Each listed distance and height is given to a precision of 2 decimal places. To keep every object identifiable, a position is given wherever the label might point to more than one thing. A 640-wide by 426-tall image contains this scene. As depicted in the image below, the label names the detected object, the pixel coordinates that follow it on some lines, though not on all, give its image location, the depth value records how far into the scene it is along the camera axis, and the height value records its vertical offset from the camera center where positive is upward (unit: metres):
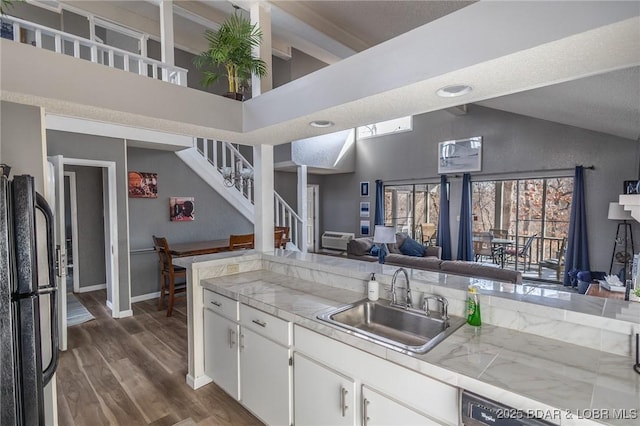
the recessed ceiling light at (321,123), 2.23 +0.58
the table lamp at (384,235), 5.22 -0.57
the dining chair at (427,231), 8.46 -0.82
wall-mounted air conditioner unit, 9.60 -1.18
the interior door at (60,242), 3.35 -0.43
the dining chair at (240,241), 4.45 -0.56
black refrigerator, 1.08 -0.38
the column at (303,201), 6.50 +0.02
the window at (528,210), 6.51 -0.22
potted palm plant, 2.49 +1.21
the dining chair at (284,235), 5.18 -0.57
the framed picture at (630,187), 4.42 +0.19
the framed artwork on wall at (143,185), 4.91 +0.30
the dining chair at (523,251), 6.84 -1.17
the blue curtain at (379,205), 9.06 -0.11
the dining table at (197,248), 4.34 -0.67
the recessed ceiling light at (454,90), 1.60 +0.58
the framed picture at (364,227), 9.49 -0.78
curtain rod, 6.22 +0.60
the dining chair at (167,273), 4.23 -0.99
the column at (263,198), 3.12 +0.04
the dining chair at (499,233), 7.23 -0.76
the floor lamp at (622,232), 5.04 -0.59
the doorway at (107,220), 3.53 -0.21
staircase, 5.45 +0.43
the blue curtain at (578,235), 5.92 -0.68
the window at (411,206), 8.49 -0.14
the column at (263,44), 2.72 +1.45
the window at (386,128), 8.64 +2.14
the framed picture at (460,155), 7.33 +1.10
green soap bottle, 1.65 -0.57
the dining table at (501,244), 6.82 -1.00
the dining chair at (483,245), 7.28 -1.07
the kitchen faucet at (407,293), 1.96 -0.58
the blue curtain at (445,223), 7.86 -0.56
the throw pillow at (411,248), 6.72 -1.03
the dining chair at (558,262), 6.26 -1.28
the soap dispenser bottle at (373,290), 2.10 -0.60
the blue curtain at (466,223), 7.45 -0.54
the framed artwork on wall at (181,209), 5.30 -0.10
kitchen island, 1.08 -0.67
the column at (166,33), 2.88 +1.63
